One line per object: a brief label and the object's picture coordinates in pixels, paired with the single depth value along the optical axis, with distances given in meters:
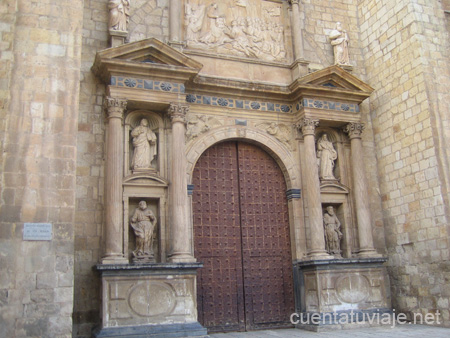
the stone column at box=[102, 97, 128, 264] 9.27
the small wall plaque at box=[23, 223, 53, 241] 7.72
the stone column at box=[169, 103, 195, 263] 9.61
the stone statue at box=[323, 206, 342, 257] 11.39
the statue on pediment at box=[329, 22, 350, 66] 12.61
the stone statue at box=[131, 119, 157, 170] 10.24
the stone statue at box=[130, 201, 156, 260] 9.74
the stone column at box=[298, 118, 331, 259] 10.78
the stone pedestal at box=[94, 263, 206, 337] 8.73
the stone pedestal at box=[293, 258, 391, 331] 10.23
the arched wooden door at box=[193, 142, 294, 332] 10.52
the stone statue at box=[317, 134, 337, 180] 11.77
